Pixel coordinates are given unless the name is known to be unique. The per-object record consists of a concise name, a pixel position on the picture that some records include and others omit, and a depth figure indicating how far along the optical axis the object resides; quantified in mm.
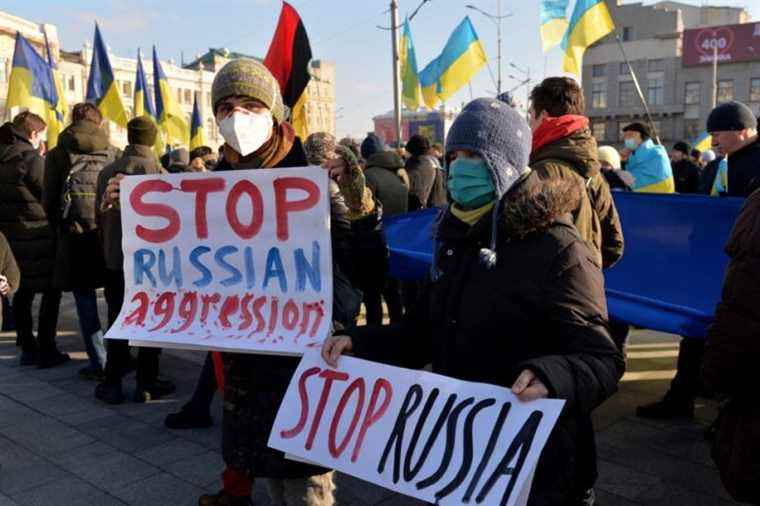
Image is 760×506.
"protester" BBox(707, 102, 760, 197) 4227
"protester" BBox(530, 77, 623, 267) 3184
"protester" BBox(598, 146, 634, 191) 5430
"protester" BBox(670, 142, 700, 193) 10188
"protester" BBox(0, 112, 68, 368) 5859
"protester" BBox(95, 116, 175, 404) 4672
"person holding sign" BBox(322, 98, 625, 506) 1778
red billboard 54094
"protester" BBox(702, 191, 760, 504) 1837
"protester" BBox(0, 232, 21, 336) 3705
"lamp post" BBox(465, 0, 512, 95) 37188
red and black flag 4051
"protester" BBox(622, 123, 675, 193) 6051
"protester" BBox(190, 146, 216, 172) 7312
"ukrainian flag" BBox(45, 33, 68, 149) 12409
